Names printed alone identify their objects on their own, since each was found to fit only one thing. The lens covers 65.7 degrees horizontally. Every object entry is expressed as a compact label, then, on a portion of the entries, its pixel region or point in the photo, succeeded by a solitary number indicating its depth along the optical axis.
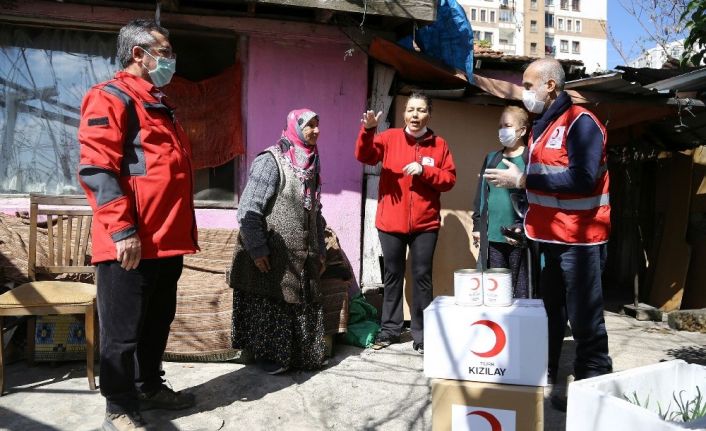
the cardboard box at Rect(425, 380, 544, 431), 2.42
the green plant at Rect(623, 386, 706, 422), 2.13
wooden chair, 3.53
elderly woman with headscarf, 3.82
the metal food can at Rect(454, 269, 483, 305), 2.57
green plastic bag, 4.70
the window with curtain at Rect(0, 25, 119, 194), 4.98
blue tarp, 5.56
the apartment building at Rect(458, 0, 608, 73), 63.62
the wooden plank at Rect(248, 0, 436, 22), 4.68
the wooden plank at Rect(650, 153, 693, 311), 6.86
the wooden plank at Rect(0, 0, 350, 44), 4.84
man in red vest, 3.10
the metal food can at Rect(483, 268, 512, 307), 2.55
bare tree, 9.72
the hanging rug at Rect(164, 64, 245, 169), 5.16
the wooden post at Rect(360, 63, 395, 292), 5.40
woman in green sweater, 4.30
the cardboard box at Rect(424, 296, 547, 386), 2.41
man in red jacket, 2.67
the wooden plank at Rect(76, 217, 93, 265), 4.31
